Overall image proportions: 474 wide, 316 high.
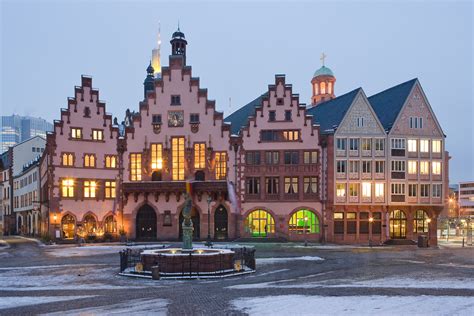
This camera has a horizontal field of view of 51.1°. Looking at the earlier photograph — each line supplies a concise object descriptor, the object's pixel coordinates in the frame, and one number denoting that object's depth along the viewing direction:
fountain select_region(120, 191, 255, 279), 28.36
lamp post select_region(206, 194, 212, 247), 55.98
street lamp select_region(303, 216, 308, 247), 60.62
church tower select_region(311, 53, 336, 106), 117.56
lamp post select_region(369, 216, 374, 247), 60.38
